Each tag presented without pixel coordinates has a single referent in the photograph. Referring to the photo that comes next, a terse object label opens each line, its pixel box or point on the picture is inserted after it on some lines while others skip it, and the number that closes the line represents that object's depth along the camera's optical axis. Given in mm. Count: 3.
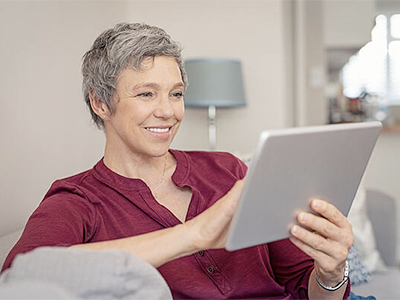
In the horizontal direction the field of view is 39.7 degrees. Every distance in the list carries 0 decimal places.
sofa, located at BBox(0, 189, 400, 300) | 2043
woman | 1277
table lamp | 2910
